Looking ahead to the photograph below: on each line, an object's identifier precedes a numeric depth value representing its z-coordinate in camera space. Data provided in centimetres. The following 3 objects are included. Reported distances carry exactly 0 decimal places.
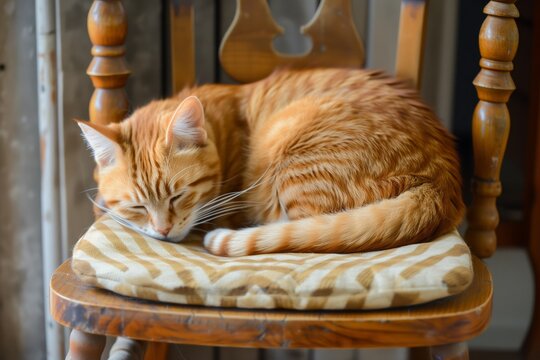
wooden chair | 120
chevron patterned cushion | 120
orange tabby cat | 131
